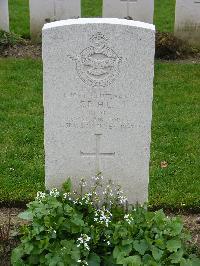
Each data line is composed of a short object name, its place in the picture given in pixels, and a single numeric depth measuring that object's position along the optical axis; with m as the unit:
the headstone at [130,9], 9.26
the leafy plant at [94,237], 3.77
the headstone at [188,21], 9.27
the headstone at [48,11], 9.27
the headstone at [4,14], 9.30
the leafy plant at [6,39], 9.07
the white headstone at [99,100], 3.98
